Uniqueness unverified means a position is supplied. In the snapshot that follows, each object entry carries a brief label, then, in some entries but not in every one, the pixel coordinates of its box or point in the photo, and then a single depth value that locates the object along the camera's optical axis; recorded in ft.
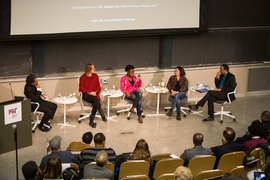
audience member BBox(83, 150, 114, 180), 18.25
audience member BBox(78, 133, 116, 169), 19.95
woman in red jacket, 30.05
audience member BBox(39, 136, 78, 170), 19.89
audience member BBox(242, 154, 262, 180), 18.56
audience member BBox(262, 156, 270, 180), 16.62
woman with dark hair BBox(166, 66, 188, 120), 31.86
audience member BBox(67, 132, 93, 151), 21.54
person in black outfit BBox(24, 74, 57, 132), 28.04
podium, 23.83
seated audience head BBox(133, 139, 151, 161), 20.02
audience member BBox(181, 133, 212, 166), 20.95
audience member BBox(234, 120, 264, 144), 23.12
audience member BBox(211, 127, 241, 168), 21.56
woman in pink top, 31.07
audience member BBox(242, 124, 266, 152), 21.94
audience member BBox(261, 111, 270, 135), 24.48
